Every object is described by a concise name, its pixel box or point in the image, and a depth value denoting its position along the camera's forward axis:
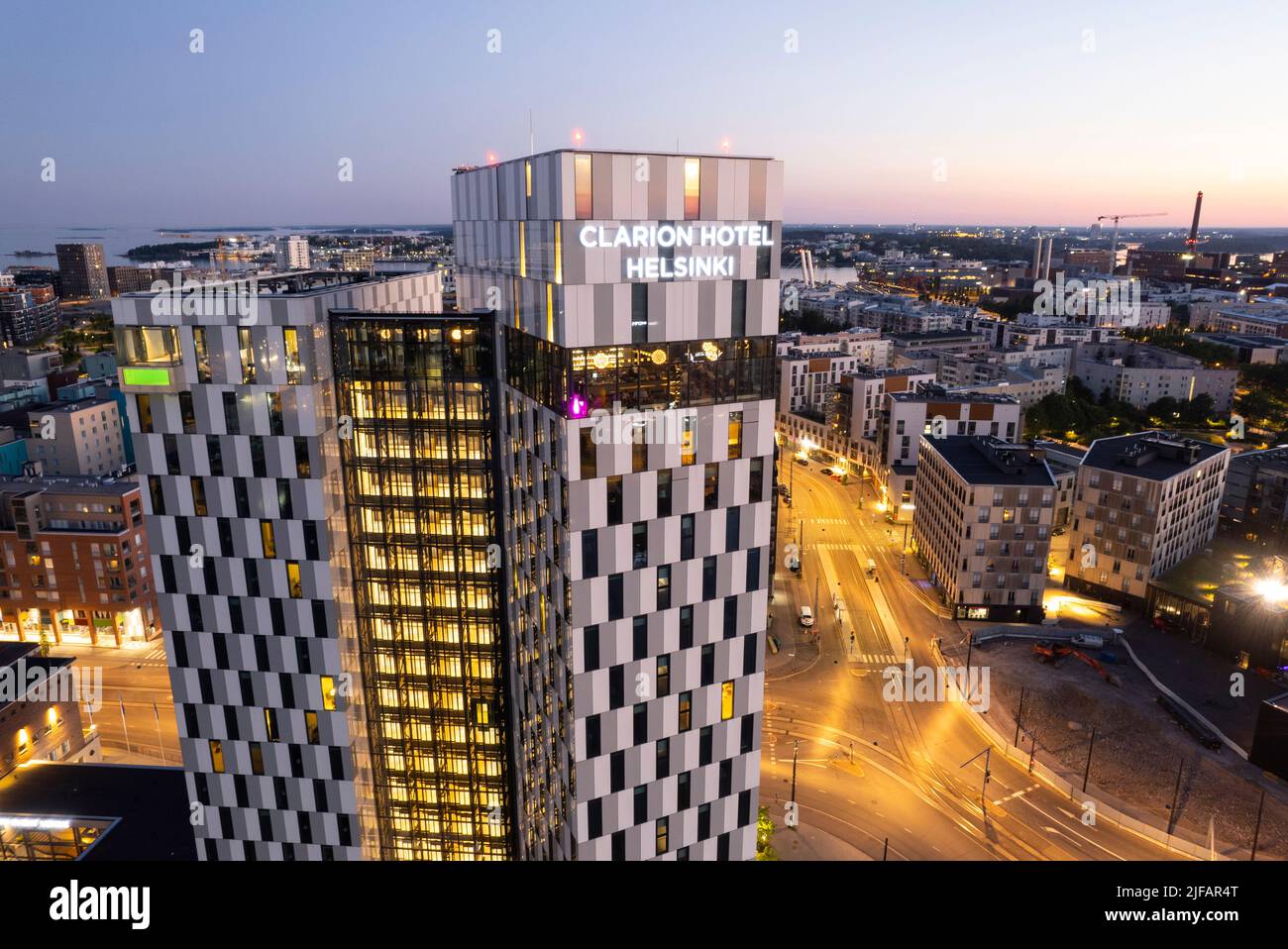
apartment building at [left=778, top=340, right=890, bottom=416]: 176.12
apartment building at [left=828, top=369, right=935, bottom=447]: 150.75
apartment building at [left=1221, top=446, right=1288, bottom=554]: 110.81
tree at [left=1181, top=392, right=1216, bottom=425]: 167.62
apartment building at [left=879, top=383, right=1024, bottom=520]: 131.38
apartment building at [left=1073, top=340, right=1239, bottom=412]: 178.00
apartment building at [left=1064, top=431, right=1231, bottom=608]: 94.50
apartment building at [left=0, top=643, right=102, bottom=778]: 67.81
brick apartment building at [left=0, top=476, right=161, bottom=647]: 92.50
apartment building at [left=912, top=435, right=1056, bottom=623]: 92.38
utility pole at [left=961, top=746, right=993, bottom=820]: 66.05
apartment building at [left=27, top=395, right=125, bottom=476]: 121.19
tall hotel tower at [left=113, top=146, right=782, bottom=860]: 31.69
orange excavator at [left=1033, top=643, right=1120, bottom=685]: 86.25
